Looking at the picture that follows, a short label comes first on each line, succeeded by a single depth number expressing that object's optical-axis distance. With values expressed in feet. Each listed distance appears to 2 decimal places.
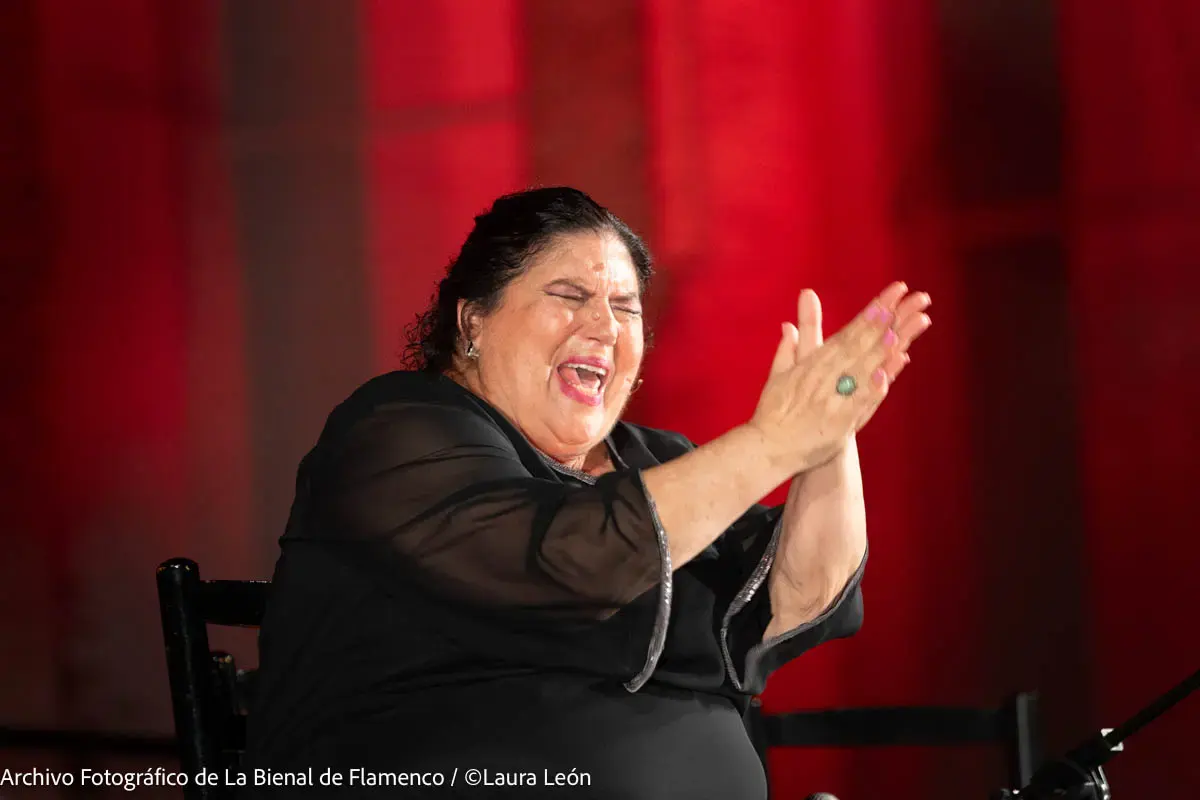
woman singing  33.29
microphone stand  33.35
